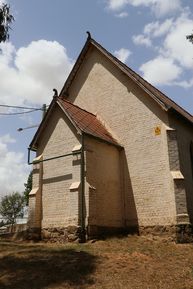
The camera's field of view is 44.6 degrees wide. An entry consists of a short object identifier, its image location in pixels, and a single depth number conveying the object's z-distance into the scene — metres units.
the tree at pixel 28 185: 29.83
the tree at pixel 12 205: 47.96
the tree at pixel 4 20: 8.98
